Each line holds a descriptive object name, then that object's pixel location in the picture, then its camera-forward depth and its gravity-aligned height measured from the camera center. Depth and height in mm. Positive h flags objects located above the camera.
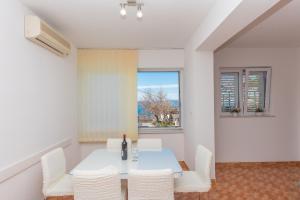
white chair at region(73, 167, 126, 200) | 1452 -767
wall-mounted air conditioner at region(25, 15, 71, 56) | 1907 +793
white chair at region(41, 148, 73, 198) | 1771 -913
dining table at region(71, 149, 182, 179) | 1768 -752
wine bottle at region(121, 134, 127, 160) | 2001 -660
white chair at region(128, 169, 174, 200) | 1467 -775
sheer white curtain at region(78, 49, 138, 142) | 3401 +41
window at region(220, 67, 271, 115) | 3551 +156
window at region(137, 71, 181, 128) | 3712 -5
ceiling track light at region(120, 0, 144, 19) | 1842 +1072
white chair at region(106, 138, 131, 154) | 2540 -716
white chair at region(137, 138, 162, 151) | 2504 -709
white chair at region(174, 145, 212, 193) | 1829 -965
